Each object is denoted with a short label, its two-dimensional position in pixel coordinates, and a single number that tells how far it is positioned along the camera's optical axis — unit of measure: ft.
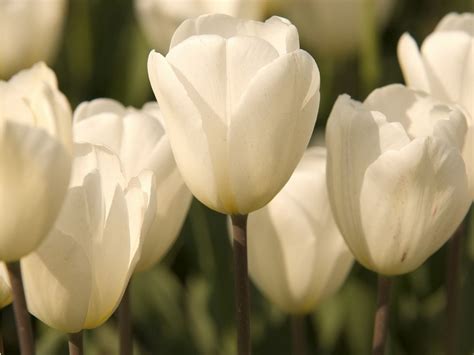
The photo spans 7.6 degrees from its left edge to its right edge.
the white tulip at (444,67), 3.60
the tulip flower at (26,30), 4.32
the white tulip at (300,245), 3.62
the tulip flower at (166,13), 4.48
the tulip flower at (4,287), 3.37
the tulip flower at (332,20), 4.81
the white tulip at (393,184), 3.37
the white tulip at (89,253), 3.27
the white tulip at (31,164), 3.09
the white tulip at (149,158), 3.48
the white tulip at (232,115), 3.29
